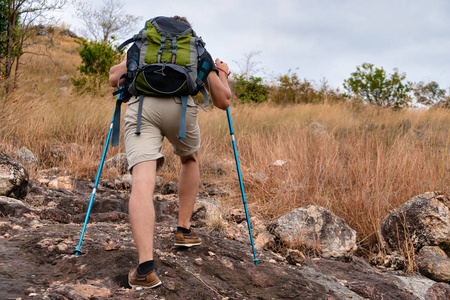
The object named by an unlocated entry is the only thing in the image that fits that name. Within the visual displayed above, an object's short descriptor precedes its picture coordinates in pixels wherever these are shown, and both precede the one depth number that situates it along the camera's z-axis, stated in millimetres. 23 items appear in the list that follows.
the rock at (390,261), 4055
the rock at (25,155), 6177
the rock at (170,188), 6215
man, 2518
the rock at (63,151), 6953
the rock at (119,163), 6588
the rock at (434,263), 3830
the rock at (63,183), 5534
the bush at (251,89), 16703
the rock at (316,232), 4121
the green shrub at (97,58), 13586
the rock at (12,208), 3856
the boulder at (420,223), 4254
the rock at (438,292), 3346
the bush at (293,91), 17016
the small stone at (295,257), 3678
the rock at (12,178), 4270
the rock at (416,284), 3379
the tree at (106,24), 27625
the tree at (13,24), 10203
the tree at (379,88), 14521
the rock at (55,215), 4031
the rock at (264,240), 4125
